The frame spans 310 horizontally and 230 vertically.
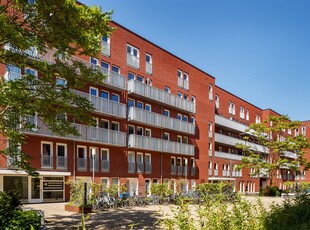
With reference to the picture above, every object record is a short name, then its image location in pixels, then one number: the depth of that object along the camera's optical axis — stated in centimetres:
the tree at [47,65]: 952
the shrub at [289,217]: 568
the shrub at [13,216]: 960
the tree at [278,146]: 3652
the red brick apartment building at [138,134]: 2378
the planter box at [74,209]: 1798
